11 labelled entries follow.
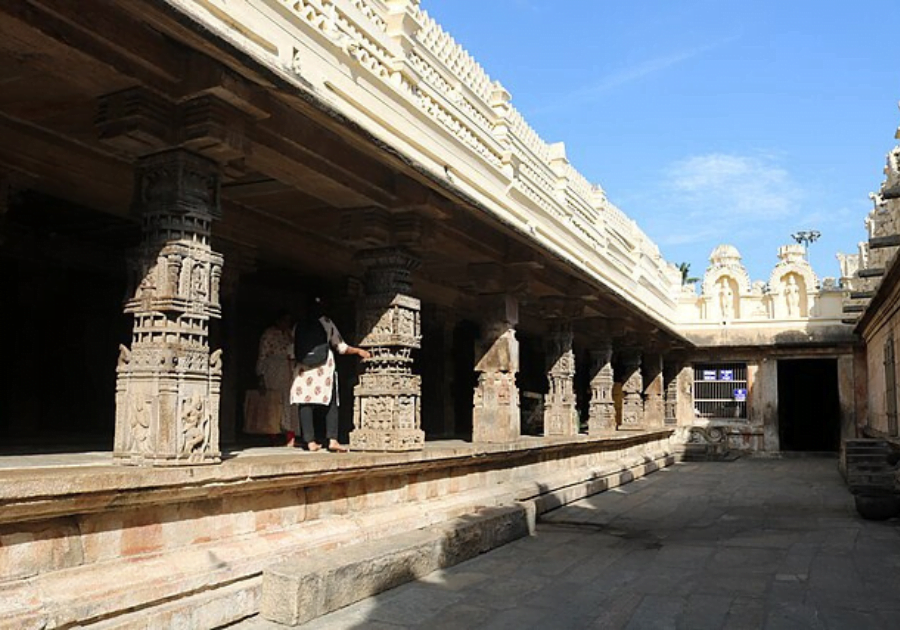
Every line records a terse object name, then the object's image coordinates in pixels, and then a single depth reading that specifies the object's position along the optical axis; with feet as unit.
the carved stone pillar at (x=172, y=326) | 14.70
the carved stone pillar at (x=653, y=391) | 63.26
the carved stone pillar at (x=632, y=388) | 54.54
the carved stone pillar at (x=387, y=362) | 22.72
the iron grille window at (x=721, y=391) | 73.26
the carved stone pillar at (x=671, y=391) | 71.13
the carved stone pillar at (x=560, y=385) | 37.83
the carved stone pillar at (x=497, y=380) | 29.94
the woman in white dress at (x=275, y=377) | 26.53
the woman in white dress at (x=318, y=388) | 22.94
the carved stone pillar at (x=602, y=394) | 45.21
